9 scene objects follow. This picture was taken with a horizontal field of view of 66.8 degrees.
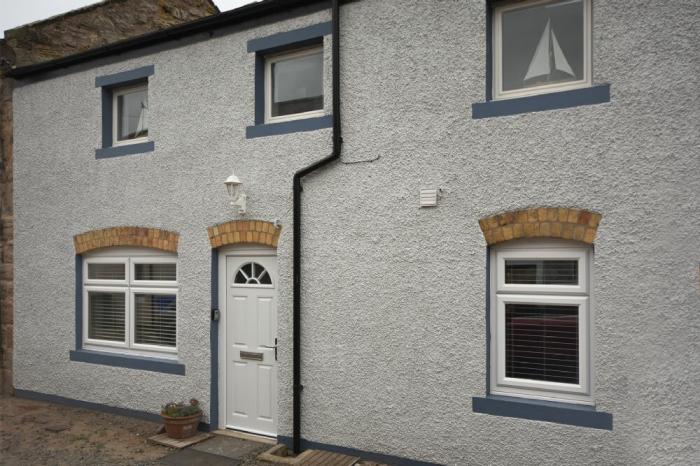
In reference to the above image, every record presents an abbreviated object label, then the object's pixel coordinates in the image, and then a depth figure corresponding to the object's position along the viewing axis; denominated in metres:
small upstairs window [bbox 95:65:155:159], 7.43
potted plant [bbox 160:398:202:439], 6.39
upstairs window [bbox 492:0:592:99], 4.94
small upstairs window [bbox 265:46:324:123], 6.26
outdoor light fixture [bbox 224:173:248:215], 6.20
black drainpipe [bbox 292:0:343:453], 5.79
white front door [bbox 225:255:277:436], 6.39
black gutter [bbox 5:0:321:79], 6.20
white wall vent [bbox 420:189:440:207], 5.29
